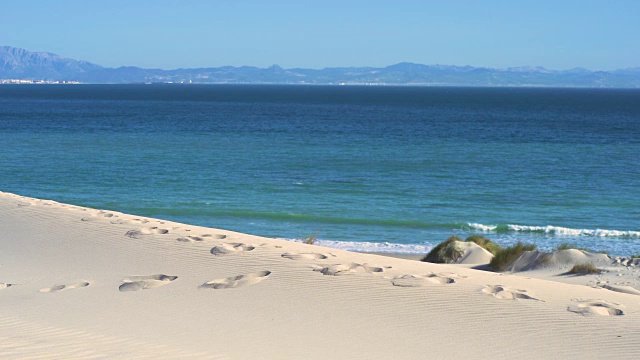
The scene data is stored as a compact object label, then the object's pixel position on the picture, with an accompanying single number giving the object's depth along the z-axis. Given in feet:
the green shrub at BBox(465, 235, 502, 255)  50.59
